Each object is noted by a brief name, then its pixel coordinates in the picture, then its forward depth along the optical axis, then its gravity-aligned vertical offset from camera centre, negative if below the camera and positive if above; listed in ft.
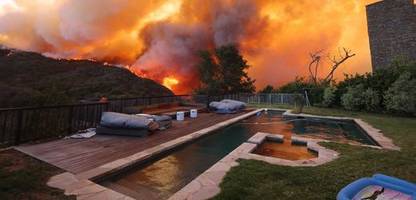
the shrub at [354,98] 39.61 +2.07
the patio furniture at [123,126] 16.94 -1.25
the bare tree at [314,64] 69.15 +14.98
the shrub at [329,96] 45.88 +2.81
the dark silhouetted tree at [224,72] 74.23 +13.22
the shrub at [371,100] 37.35 +1.64
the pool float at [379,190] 6.33 -2.45
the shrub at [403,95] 30.71 +2.05
